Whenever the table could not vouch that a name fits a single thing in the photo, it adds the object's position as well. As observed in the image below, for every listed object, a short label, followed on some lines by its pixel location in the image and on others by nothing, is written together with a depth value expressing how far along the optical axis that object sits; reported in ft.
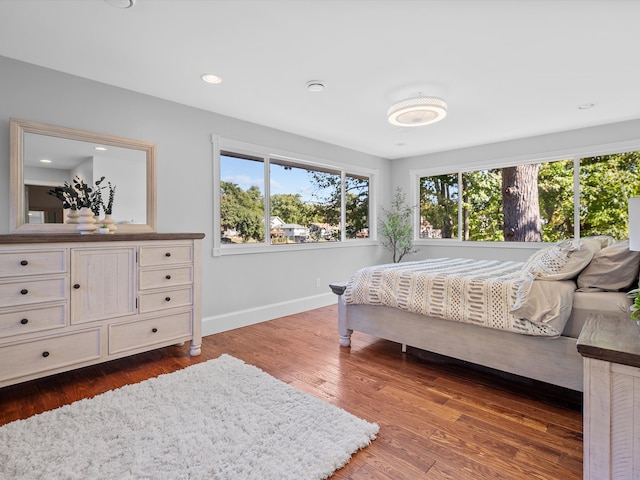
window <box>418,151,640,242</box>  13.51
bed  6.69
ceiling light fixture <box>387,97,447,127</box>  9.98
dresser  7.00
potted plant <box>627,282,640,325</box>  4.20
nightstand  3.95
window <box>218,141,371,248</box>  12.82
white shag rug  5.09
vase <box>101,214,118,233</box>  9.35
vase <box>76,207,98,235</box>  8.67
